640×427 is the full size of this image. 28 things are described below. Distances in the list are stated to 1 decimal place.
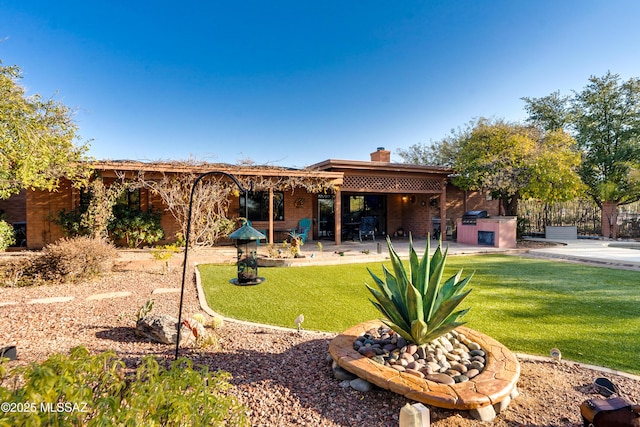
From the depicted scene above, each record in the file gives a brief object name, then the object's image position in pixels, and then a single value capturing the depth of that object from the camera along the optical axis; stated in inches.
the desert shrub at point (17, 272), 235.6
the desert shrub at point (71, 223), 392.5
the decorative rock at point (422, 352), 105.8
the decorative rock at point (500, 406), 90.3
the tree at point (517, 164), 507.8
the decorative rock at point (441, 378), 92.8
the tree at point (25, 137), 174.2
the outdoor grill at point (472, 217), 525.3
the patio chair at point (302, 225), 521.3
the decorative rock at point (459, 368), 100.0
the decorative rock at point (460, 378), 94.1
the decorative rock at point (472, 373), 97.0
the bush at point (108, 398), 40.1
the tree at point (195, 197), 358.3
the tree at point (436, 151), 874.8
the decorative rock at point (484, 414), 86.2
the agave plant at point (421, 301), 101.9
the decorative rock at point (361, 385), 98.5
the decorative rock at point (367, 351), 108.1
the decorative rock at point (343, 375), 105.1
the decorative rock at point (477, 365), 101.5
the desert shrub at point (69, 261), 246.8
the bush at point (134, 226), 422.0
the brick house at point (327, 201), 417.7
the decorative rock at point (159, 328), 136.0
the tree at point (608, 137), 603.5
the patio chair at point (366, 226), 543.2
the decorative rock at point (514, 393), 97.1
